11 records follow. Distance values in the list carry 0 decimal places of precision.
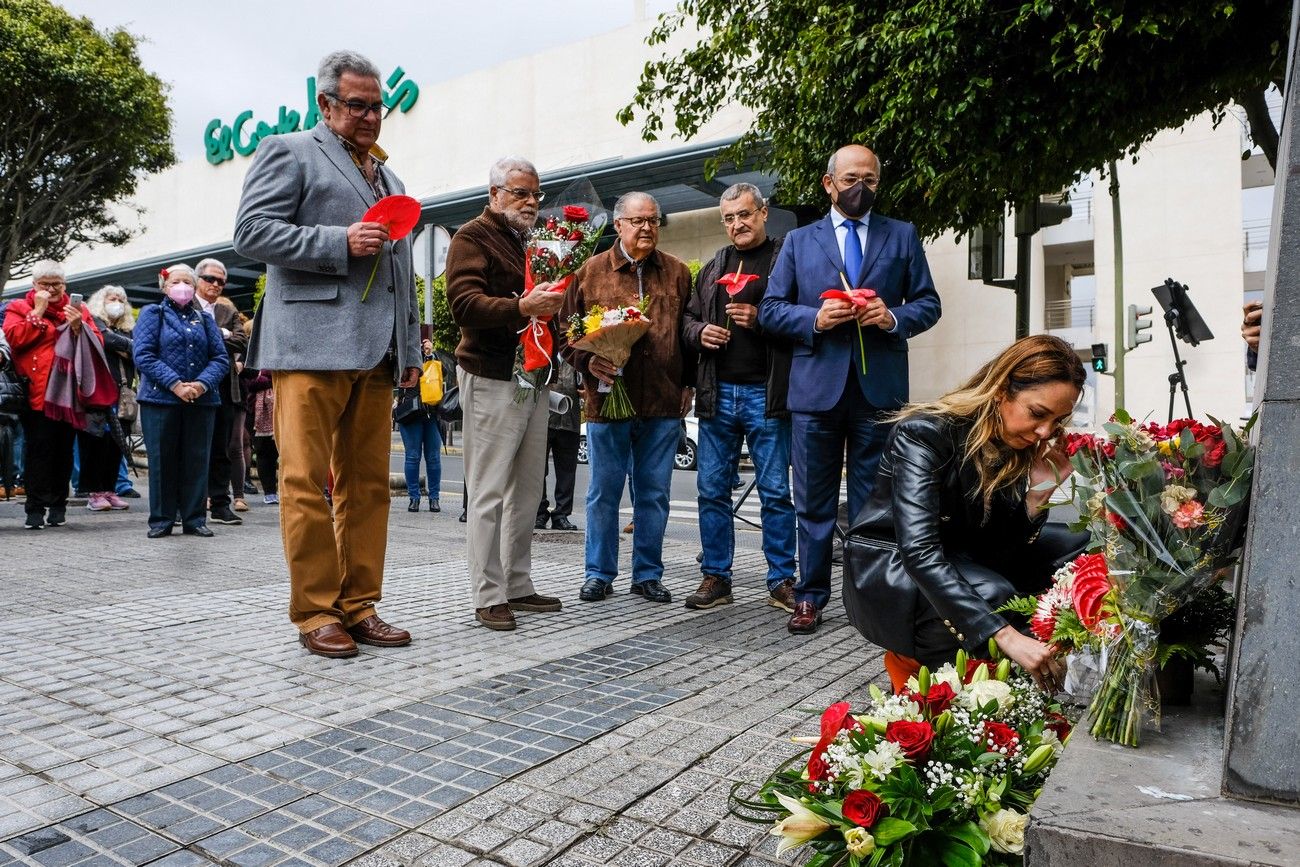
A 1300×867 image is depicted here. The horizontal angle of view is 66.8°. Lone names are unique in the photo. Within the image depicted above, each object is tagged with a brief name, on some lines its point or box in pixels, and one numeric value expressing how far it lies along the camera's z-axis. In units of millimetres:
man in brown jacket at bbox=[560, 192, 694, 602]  5324
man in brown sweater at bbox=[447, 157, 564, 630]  4562
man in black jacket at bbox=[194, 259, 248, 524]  8375
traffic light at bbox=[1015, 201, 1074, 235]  9336
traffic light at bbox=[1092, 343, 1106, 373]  22516
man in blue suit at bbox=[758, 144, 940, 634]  4582
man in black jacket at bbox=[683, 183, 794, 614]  5223
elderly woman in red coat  7840
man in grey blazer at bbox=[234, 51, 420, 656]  3916
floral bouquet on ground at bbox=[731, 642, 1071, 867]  1898
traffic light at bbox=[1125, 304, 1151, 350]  18438
